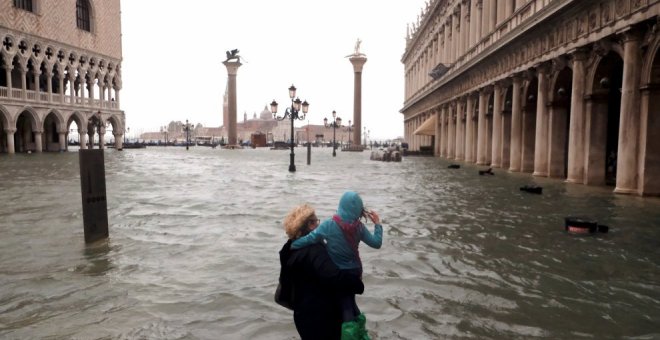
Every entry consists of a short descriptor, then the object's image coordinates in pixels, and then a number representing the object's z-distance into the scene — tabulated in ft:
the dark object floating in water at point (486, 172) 63.90
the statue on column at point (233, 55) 246.47
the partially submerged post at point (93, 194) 23.72
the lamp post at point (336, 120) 139.13
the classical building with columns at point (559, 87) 40.04
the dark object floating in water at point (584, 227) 25.79
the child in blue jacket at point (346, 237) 9.96
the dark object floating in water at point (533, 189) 42.86
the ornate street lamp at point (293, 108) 73.67
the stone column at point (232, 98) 238.89
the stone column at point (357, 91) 220.02
